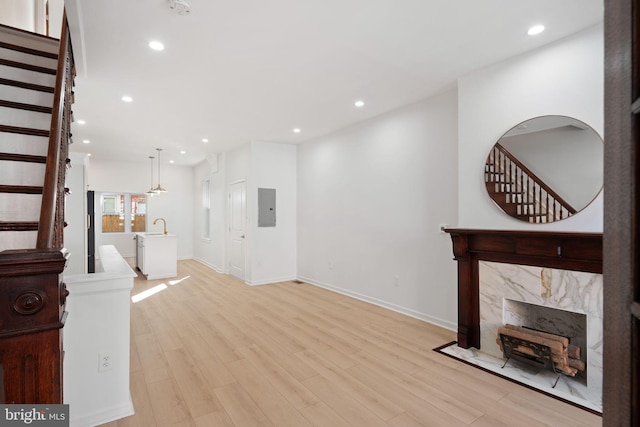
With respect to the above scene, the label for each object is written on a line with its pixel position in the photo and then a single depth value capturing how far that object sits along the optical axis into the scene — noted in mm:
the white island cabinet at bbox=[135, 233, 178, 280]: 6707
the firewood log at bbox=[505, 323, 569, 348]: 2547
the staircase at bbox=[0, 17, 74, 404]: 1082
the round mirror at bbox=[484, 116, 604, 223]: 2527
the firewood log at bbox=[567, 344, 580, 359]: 2588
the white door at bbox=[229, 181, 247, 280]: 6505
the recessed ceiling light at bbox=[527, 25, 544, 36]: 2508
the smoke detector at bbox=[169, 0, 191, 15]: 2227
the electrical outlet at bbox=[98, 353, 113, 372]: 2133
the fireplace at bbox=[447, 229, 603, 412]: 2426
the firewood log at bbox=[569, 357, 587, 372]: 2516
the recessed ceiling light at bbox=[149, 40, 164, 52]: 2753
